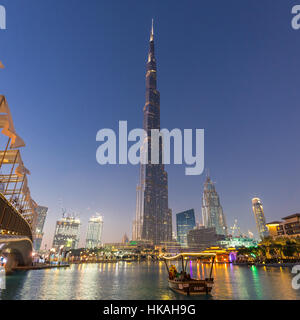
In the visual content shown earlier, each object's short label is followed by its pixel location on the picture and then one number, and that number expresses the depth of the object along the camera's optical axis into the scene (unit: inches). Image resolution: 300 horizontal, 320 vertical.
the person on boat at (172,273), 1336.6
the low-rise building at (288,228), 5428.2
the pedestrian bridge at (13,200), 867.9
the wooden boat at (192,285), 1099.3
